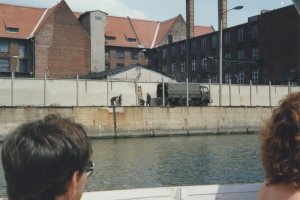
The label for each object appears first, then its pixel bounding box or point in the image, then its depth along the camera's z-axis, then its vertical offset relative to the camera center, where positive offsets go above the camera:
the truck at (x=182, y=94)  40.75 +0.46
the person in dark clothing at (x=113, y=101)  34.00 -0.08
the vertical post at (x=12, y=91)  31.89 +0.64
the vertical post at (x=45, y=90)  33.48 +0.68
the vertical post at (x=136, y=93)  37.88 +0.49
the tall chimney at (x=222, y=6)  63.90 +12.36
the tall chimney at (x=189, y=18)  69.38 +11.83
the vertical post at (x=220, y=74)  35.75 +1.86
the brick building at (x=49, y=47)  61.67 +6.98
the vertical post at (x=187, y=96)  37.81 +0.22
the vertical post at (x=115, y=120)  32.94 -1.39
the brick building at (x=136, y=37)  76.19 +10.41
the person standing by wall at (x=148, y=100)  38.75 -0.03
